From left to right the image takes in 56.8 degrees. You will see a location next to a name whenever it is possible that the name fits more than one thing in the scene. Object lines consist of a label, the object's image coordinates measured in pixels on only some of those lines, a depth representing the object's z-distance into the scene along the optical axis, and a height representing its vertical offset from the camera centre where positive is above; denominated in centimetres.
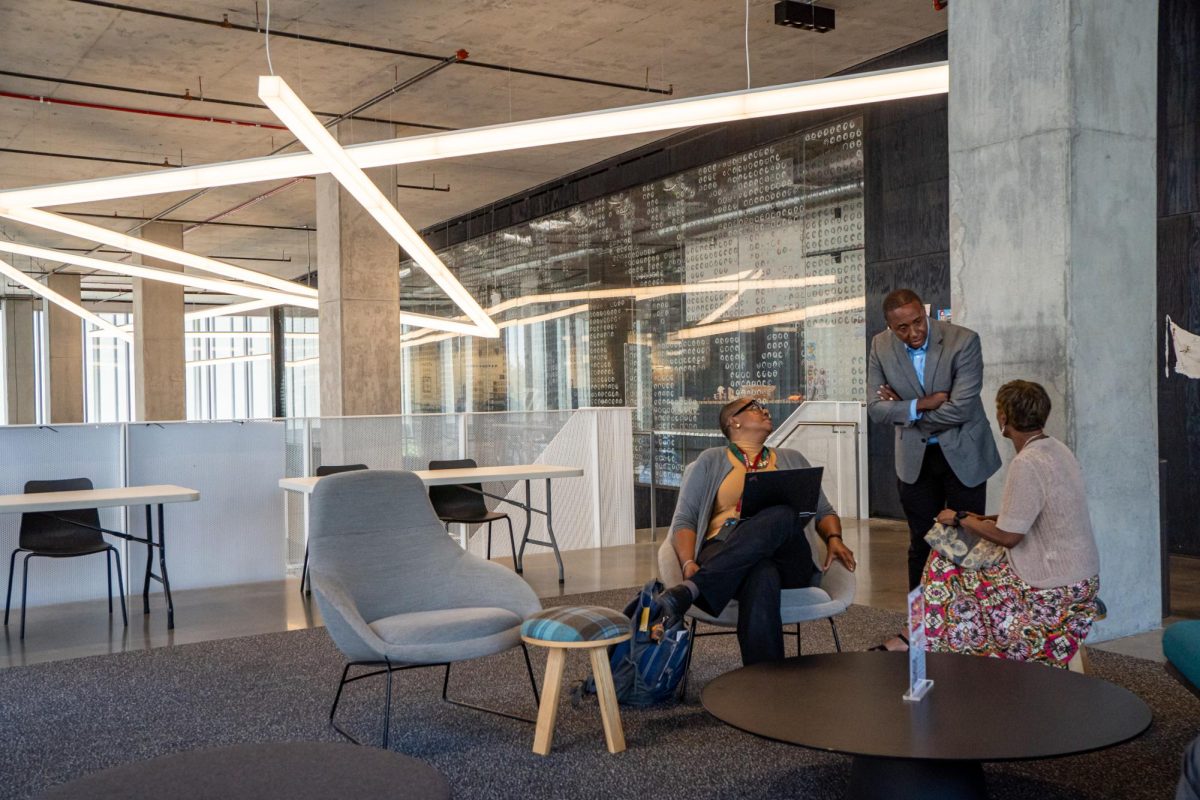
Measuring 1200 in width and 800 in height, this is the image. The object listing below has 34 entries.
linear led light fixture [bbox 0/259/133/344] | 1084 +125
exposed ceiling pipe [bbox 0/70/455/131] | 975 +282
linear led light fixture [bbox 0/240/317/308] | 968 +116
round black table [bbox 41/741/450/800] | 217 -78
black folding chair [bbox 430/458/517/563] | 730 -75
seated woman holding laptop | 392 -58
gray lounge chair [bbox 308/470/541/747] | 391 -67
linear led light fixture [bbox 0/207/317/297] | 690 +112
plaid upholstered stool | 359 -87
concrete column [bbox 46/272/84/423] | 2230 +85
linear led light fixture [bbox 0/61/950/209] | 509 +128
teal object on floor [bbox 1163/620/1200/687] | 308 -77
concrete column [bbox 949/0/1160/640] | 485 +63
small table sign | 290 -71
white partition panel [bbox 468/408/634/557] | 853 -76
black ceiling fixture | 823 +277
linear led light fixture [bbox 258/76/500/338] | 512 +121
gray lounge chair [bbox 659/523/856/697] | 407 -79
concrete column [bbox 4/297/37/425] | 2455 +75
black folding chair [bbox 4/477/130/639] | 596 -76
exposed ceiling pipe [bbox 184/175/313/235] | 1401 +267
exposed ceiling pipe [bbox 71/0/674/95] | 827 +288
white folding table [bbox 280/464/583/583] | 675 -54
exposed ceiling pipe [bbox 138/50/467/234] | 964 +285
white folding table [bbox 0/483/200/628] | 563 -53
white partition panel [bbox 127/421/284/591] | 704 -68
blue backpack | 403 -99
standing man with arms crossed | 470 -13
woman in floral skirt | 366 -62
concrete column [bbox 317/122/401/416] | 1175 +92
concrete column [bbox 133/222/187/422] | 1677 +81
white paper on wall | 755 +20
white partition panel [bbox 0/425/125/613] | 660 -45
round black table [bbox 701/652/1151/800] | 253 -83
